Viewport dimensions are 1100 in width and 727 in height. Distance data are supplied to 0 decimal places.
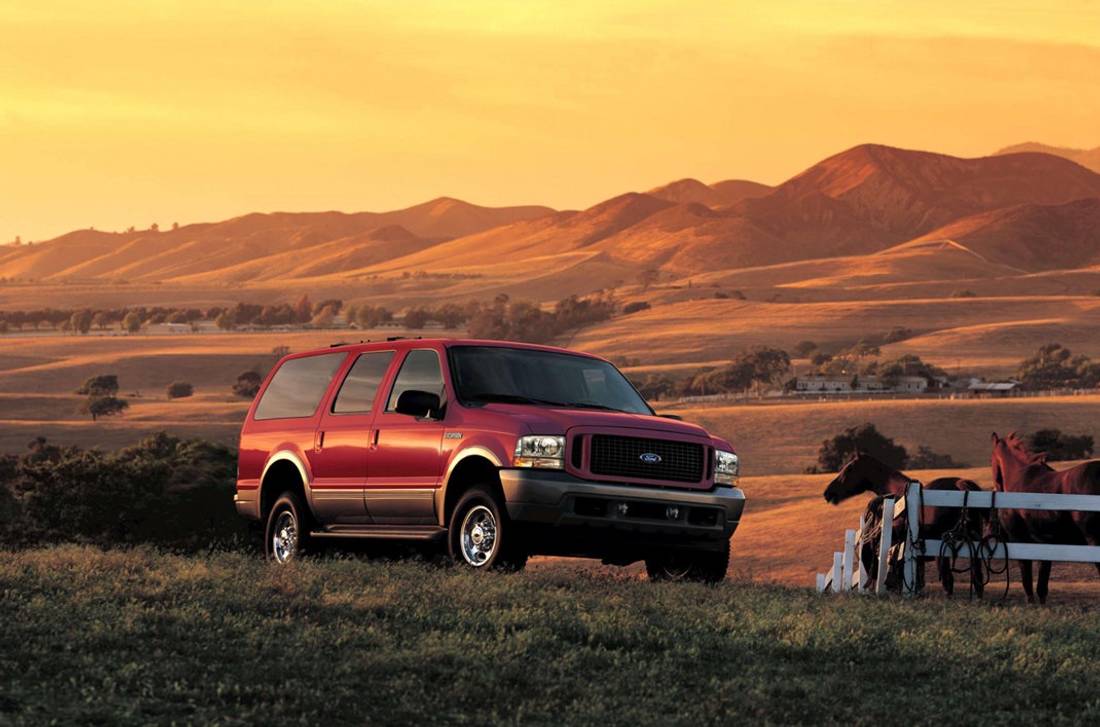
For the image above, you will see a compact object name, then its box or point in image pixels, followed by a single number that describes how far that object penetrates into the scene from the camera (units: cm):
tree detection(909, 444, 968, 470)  9075
